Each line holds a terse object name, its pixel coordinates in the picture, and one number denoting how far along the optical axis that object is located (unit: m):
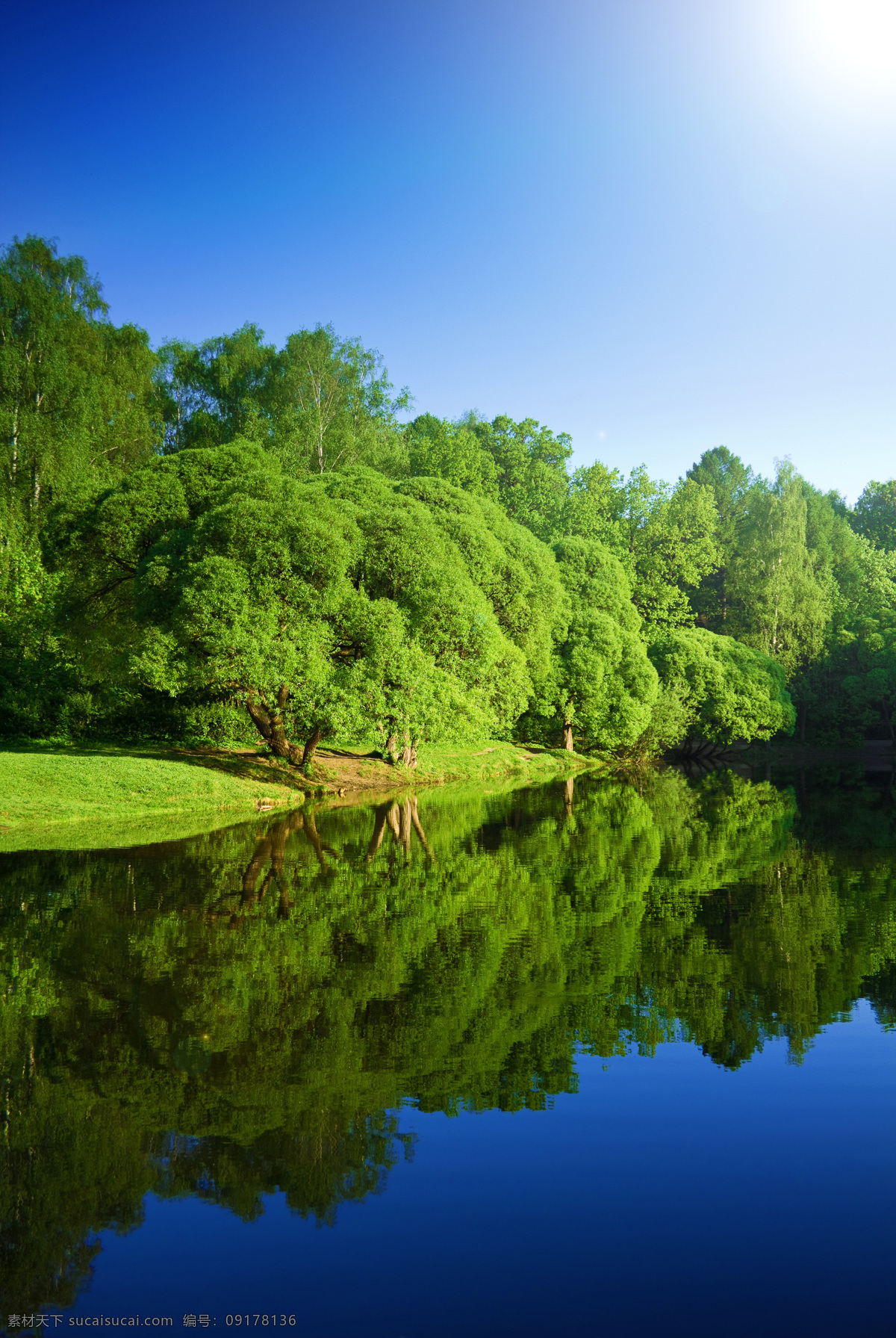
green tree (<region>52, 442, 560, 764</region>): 29.72
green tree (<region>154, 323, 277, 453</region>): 55.94
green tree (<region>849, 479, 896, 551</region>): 112.31
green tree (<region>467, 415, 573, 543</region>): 80.62
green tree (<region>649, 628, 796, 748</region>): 63.34
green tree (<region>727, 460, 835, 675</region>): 77.81
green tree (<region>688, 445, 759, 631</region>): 85.88
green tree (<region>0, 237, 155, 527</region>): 42.31
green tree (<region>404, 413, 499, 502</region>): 68.31
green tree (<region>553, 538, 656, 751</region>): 54.44
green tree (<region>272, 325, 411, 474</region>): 55.19
